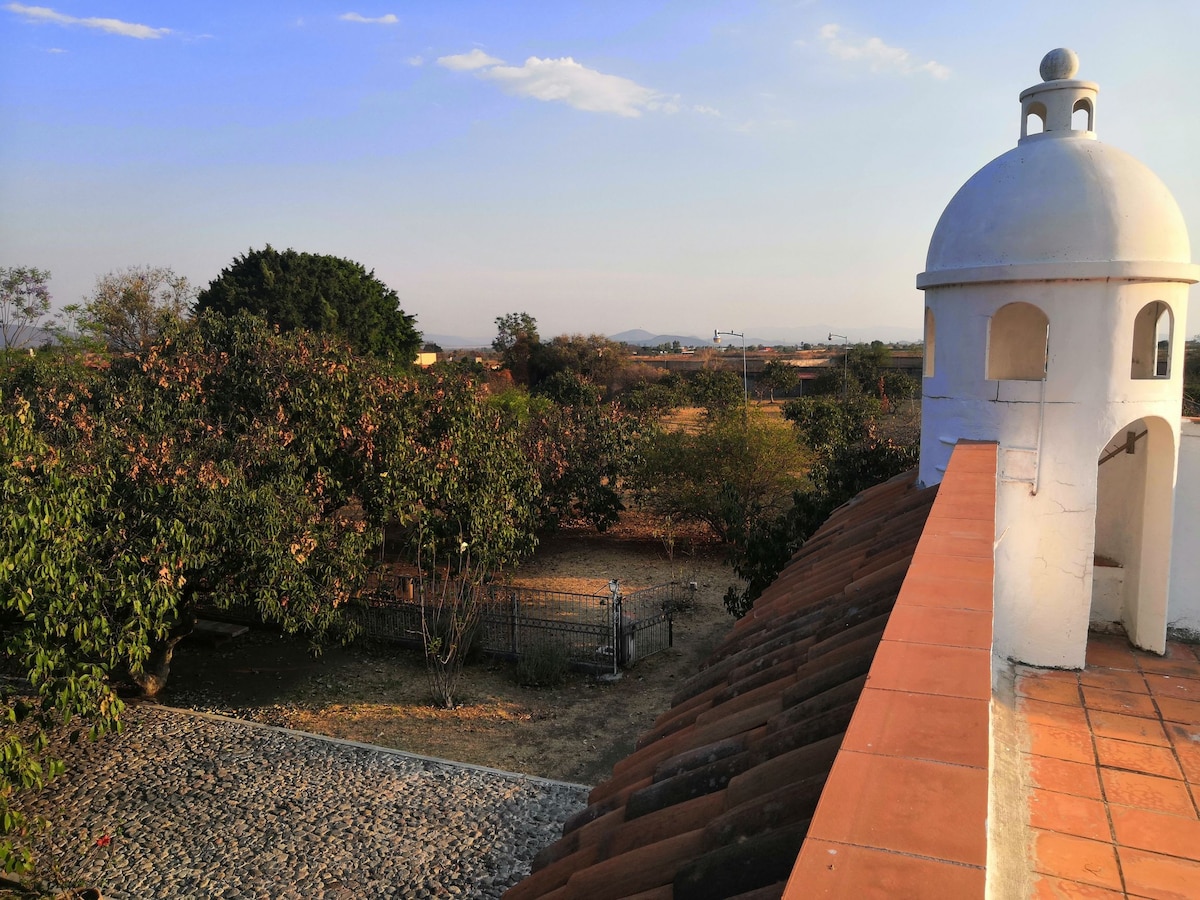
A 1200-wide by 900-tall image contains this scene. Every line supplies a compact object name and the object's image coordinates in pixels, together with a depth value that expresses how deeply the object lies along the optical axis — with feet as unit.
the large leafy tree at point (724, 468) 63.72
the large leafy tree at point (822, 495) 40.27
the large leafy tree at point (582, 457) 61.31
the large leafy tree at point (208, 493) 23.25
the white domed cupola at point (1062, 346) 16.53
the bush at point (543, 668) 40.60
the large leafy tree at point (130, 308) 95.86
